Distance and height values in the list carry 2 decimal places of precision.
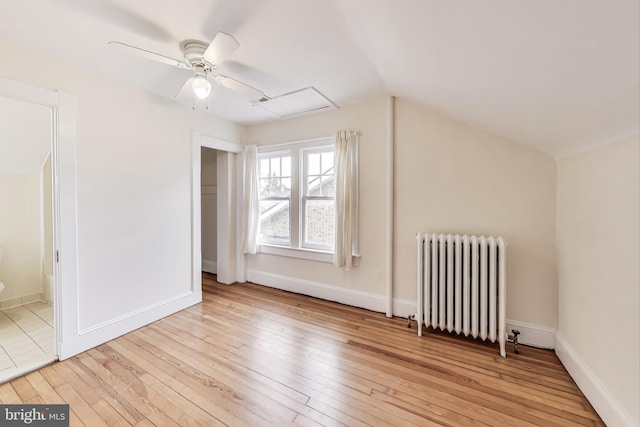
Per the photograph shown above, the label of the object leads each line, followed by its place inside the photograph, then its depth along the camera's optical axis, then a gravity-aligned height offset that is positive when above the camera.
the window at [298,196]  3.33 +0.21
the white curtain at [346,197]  2.95 +0.17
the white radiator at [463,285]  2.11 -0.65
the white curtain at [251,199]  3.67 +0.18
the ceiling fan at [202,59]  1.48 +0.99
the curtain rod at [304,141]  2.95 +0.93
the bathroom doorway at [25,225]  2.55 -0.17
